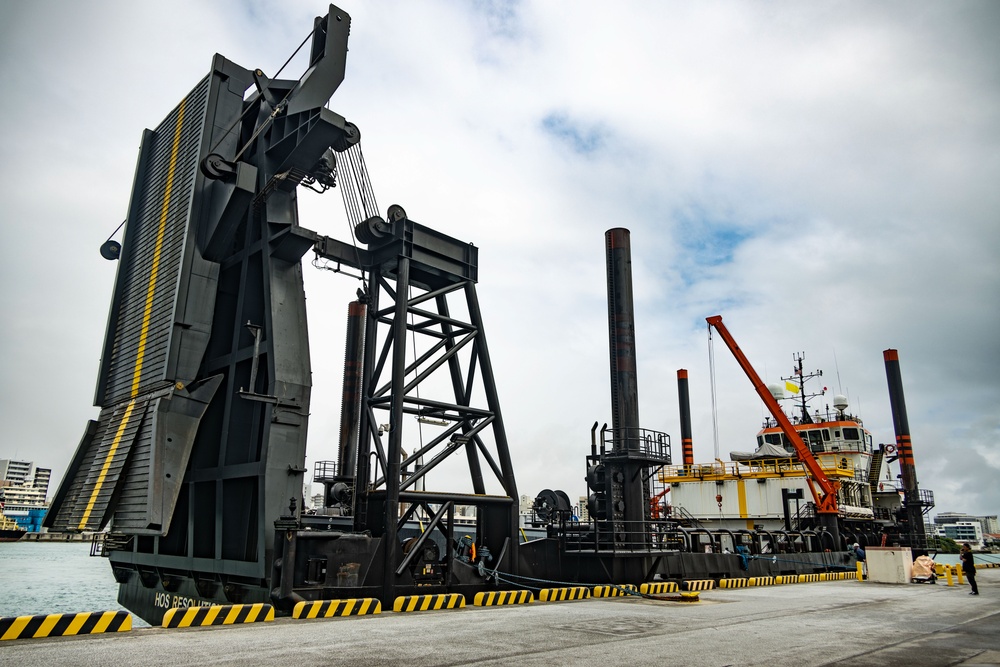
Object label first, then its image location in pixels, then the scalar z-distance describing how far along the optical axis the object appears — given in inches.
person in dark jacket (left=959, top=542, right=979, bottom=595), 630.8
